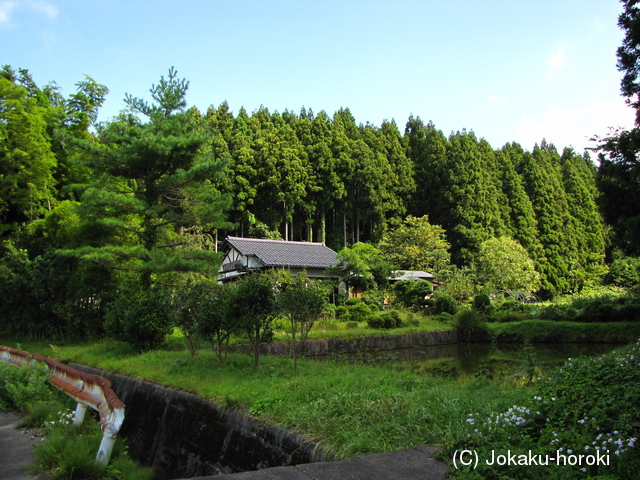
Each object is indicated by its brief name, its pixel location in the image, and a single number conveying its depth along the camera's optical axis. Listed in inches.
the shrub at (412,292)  795.3
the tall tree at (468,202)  1306.6
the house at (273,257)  892.6
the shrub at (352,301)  736.5
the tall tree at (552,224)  1396.4
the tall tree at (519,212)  1390.5
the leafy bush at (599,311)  646.5
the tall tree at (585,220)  1488.7
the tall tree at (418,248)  1130.0
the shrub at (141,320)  394.6
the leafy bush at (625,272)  1208.8
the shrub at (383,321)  637.9
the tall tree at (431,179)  1443.2
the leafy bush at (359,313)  677.9
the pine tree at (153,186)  448.5
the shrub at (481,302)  769.3
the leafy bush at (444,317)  721.8
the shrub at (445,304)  757.3
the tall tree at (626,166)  408.8
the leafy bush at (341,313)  683.2
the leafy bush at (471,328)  664.4
